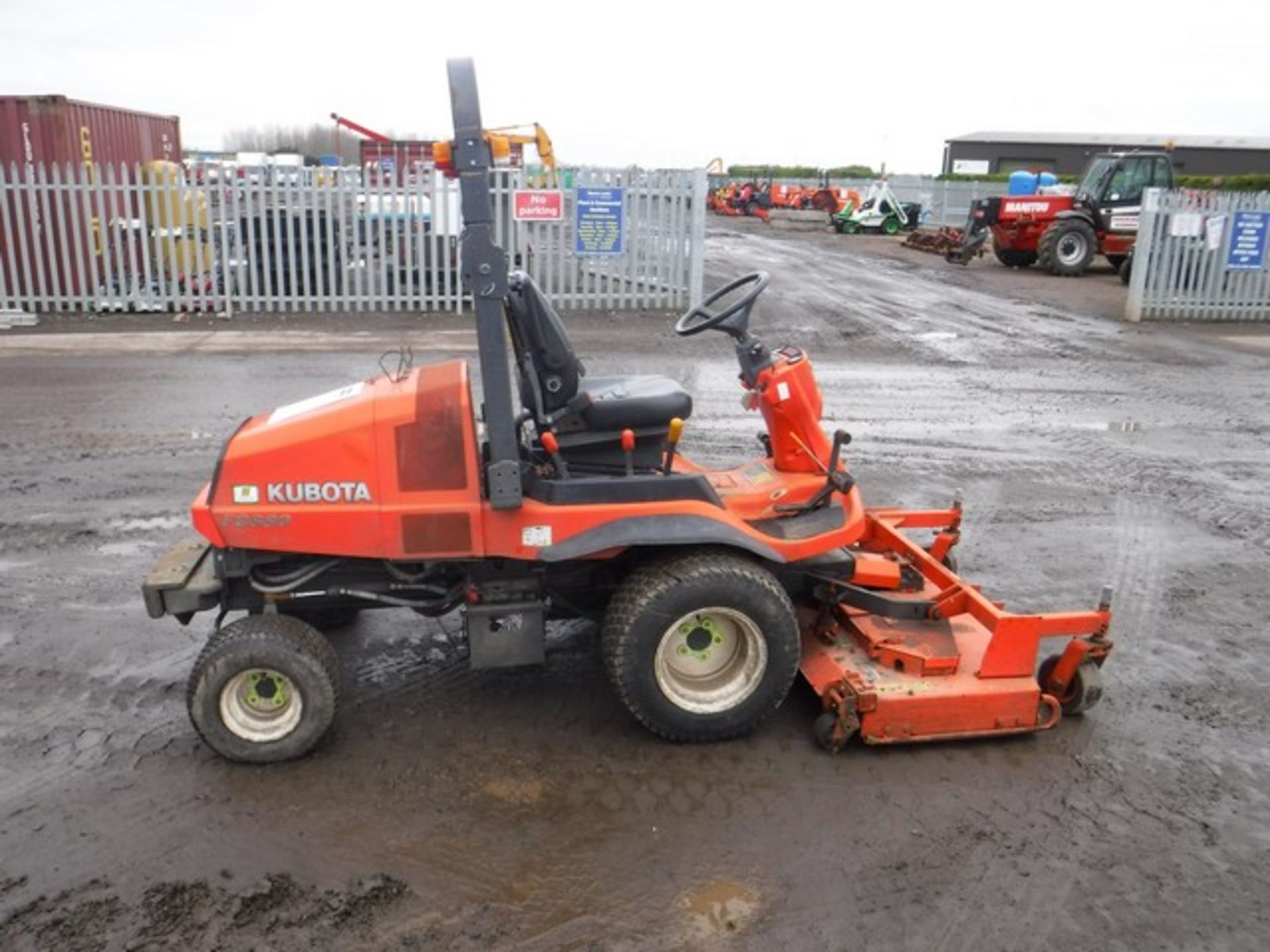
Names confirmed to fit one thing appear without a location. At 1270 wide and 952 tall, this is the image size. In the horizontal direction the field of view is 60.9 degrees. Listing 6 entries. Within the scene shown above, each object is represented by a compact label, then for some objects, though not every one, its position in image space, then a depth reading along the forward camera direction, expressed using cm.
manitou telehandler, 2130
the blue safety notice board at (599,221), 1442
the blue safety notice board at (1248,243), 1512
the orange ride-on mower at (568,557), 374
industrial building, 4947
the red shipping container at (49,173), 1358
